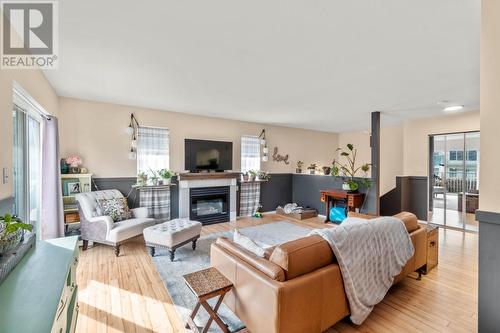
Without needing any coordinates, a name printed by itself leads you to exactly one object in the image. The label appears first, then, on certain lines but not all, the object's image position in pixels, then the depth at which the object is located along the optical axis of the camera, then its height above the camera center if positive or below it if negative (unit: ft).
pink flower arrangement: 12.53 +0.20
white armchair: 11.12 -3.17
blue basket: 17.54 -3.89
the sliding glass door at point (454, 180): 15.38 -1.09
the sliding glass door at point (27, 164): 8.07 -0.02
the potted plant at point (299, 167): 22.84 -0.29
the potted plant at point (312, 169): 21.74 -0.47
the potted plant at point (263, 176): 19.80 -1.05
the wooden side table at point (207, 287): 5.48 -3.10
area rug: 6.80 -4.56
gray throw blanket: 6.05 -2.74
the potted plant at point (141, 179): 14.47 -0.97
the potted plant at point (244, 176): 19.13 -1.02
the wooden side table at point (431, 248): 9.54 -3.66
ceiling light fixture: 13.97 +3.60
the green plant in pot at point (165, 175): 15.16 -0.75
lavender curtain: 10.61 -0.96
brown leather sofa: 4.87 -2.91
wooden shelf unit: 12.09 -1.82
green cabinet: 3.09 -2.13
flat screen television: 16.51 +0.67
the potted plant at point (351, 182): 16.09 -1.30
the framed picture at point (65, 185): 12.31 -1.19
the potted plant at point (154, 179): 14.98 -1.01
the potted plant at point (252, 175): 19.39 -0.94
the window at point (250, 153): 19.60 +0.98
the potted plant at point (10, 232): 4.37 -1.36
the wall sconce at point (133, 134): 14.44 +1.92
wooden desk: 16.07 -2.55
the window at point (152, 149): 15.11 +1.03
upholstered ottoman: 10.62 -3.47
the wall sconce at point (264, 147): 20.35 +1.59
